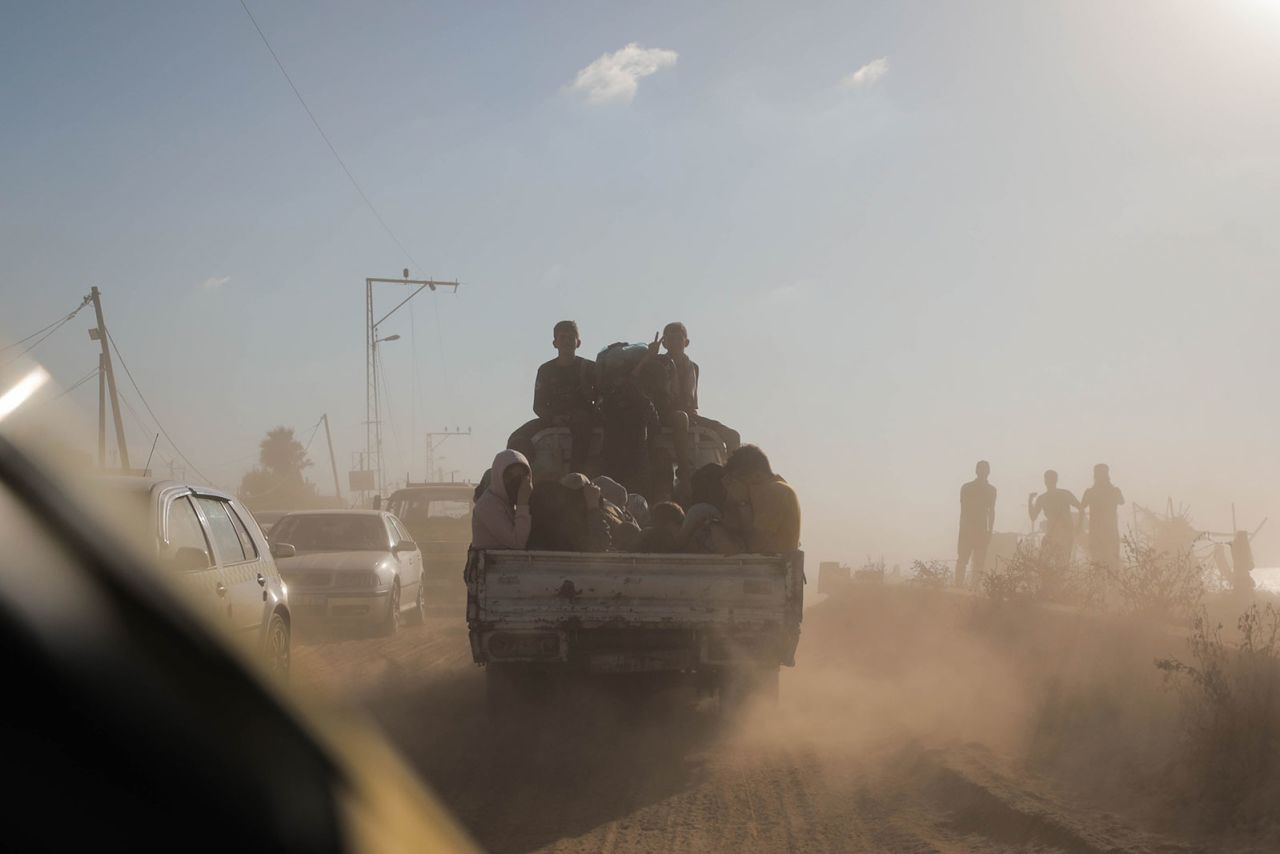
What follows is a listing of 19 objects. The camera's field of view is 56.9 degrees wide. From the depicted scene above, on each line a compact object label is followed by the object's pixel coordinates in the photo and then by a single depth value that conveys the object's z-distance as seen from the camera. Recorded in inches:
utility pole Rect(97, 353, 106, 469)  1332.4
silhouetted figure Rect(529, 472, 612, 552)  342.3
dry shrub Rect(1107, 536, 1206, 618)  386.3
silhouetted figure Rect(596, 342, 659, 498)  444.8
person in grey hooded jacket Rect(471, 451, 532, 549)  338.6
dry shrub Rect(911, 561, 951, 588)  646.5
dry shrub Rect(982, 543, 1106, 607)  467.2
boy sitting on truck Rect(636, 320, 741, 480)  455.5
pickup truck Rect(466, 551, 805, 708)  309.9
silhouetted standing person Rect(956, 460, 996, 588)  677.9
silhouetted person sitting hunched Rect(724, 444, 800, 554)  335.6
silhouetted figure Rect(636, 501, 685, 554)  349.4
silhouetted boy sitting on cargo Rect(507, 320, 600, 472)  451.8
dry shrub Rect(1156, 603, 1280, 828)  202.5
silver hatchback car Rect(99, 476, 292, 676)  242.2
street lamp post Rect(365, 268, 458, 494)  1521.9
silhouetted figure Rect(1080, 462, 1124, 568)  628.7
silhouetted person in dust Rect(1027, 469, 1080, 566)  641.6
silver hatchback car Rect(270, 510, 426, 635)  556.4
